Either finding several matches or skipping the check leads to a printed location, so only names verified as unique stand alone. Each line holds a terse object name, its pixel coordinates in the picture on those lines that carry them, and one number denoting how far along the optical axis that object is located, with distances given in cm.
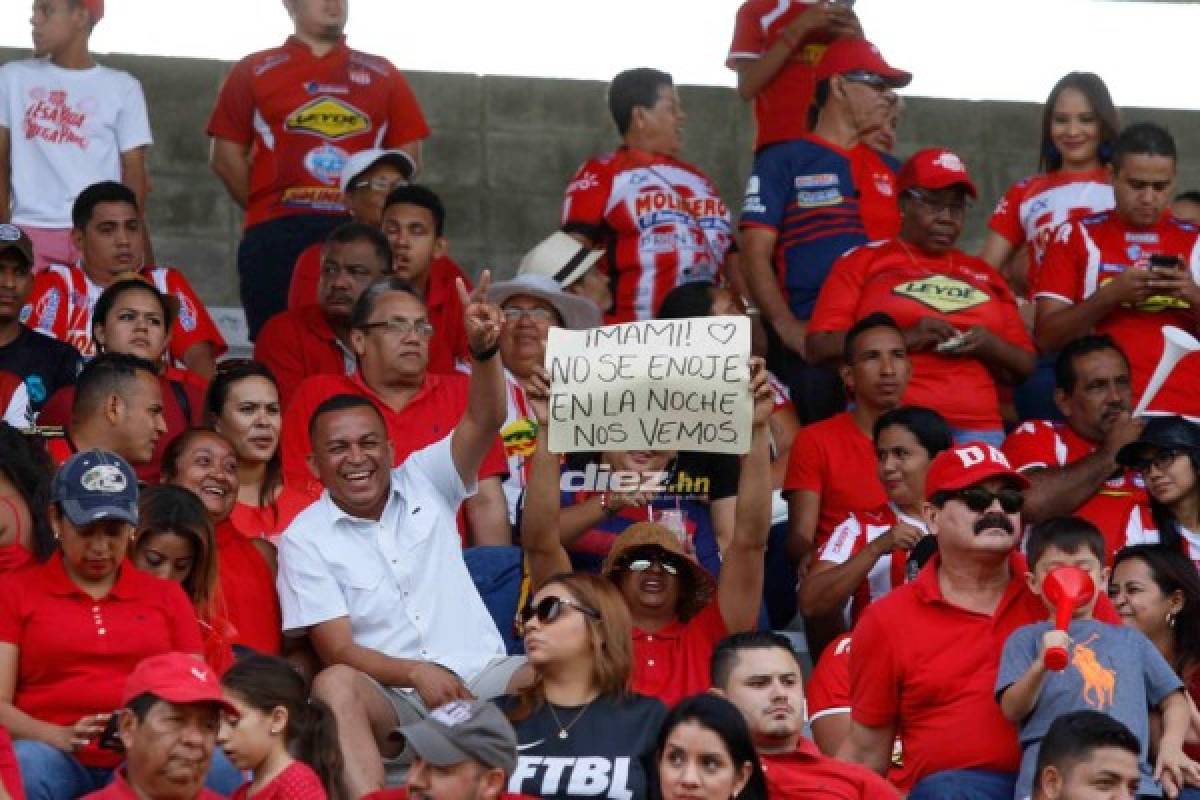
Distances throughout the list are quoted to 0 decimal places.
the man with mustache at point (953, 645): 1474
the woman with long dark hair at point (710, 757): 1366
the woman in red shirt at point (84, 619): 1450
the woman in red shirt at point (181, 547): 1566
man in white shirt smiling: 1568
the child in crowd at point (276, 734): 1370
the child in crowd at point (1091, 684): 1448
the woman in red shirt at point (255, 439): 1748
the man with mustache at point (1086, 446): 1869
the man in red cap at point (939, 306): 1997
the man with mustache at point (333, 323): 1970
